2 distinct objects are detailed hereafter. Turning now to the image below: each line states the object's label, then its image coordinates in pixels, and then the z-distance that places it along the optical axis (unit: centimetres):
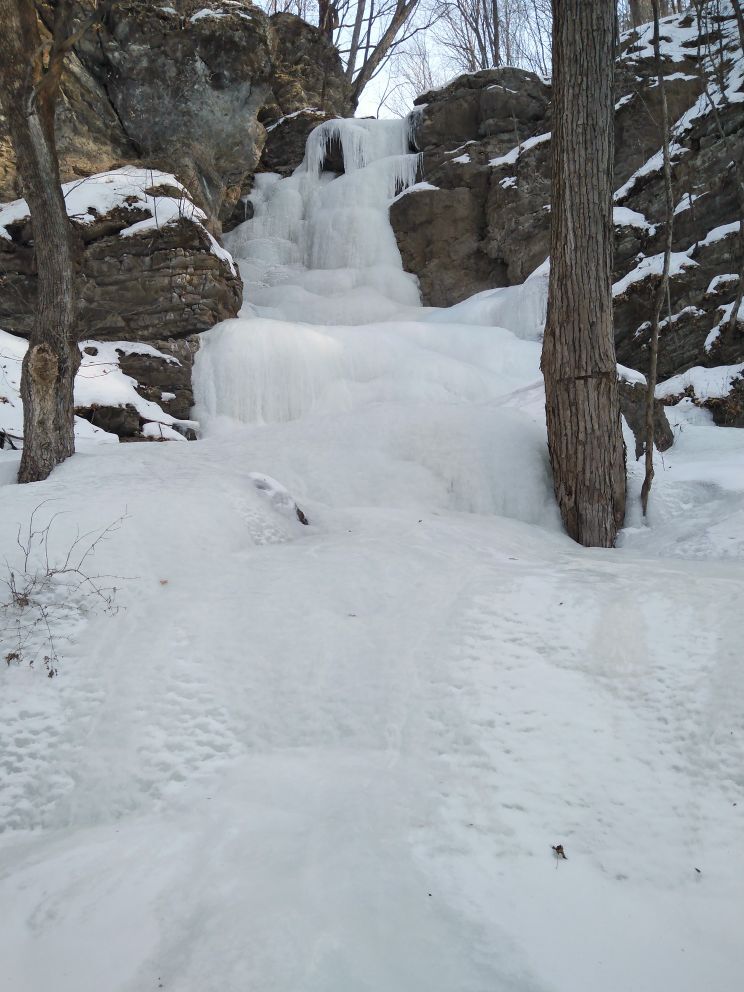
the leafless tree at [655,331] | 395
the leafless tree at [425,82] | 2178
